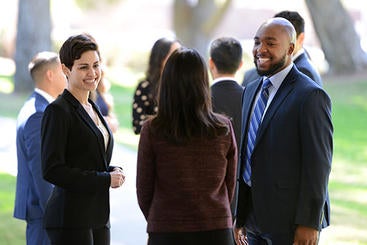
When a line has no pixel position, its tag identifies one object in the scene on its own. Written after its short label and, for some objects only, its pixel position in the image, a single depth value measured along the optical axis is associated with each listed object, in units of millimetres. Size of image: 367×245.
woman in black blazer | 6935
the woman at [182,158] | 6514
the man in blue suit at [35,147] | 8336
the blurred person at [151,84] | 11667
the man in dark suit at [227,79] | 9848
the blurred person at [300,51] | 9392
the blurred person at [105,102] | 12445
